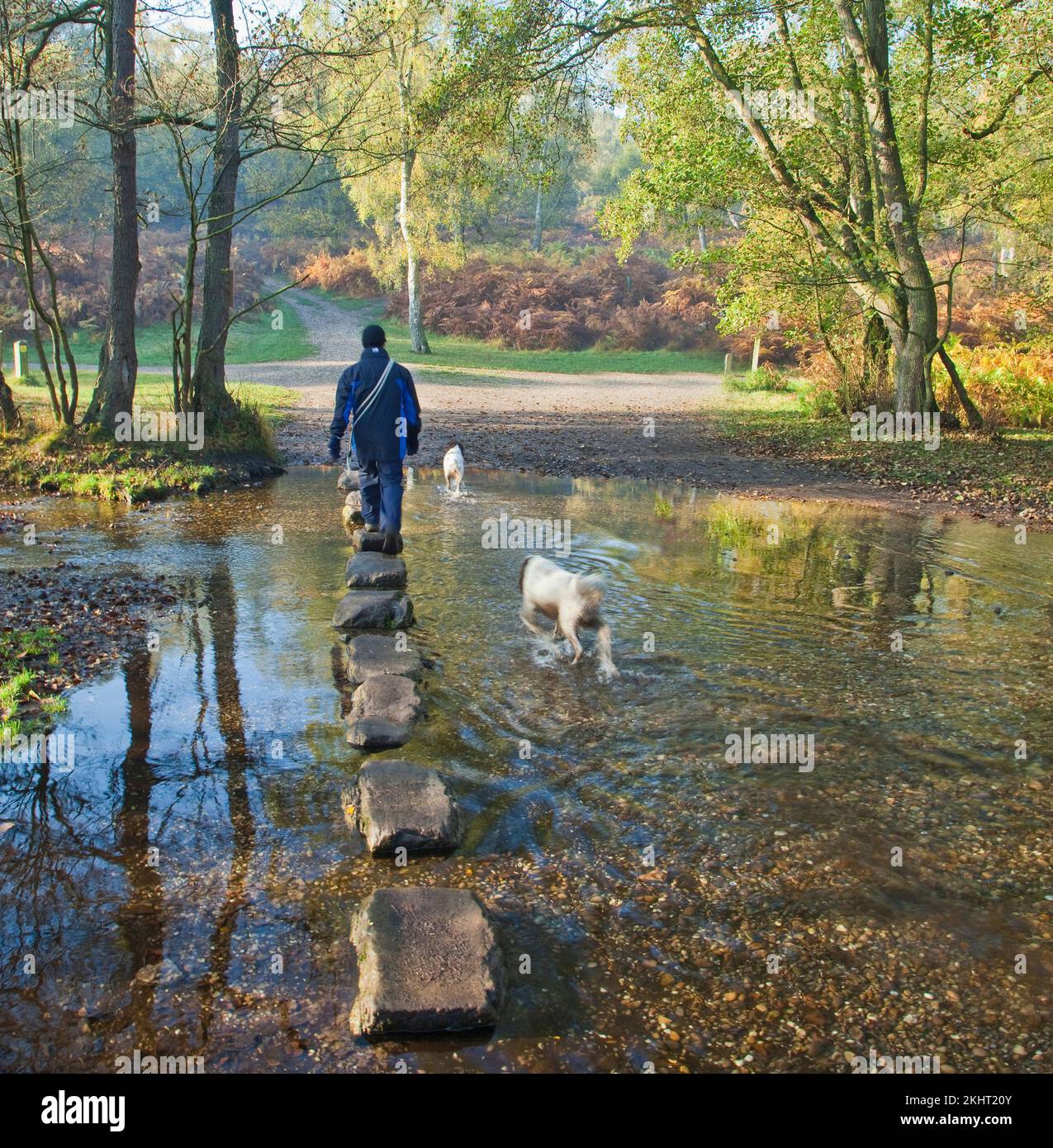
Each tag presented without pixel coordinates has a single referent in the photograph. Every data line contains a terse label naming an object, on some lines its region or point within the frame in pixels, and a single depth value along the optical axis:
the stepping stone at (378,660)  7.30
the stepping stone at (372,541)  10.62
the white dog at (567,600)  7.34
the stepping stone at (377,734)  6.25
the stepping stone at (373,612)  8.52
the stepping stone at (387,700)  6.59
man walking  9.62
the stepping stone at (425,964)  3.73
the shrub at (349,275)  55.06
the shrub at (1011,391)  22.11
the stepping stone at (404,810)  5.01
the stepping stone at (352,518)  12.30
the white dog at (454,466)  14.69
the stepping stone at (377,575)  9.52
